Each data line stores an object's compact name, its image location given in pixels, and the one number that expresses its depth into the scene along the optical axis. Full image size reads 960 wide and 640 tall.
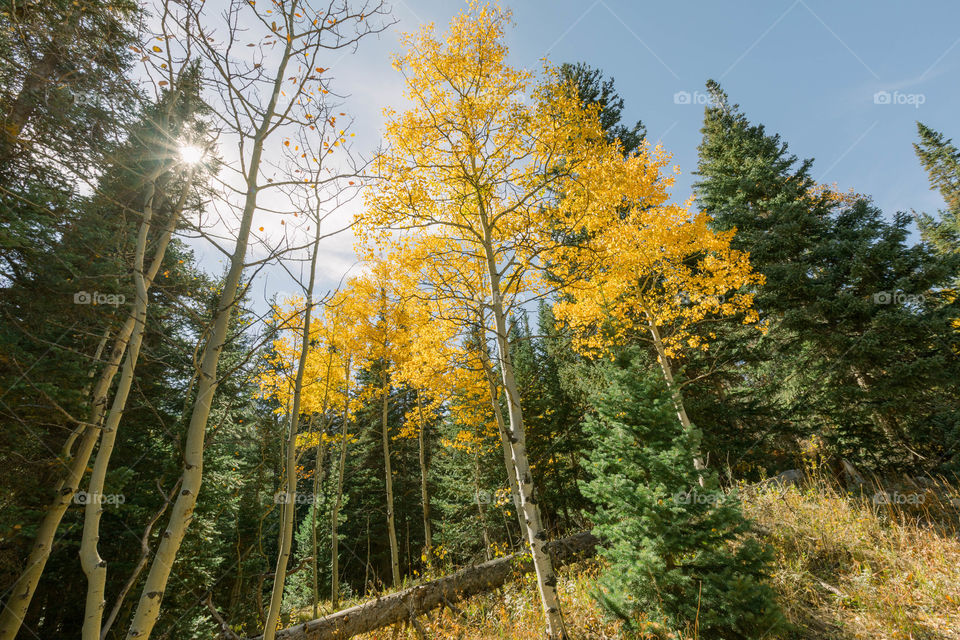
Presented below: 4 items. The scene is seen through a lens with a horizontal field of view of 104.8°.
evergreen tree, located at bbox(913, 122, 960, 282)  20.38
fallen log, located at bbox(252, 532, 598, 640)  6.67
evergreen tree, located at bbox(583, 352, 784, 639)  3.95
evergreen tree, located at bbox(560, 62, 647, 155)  12.82
